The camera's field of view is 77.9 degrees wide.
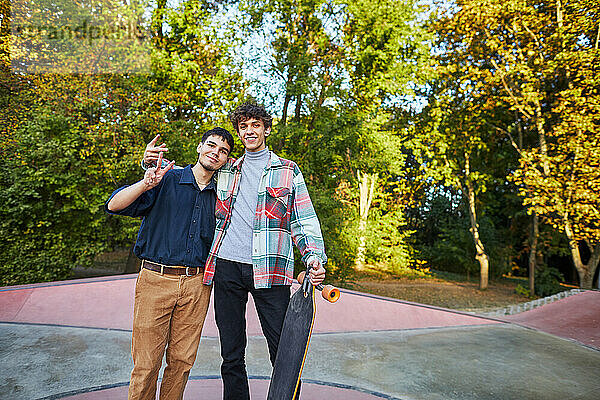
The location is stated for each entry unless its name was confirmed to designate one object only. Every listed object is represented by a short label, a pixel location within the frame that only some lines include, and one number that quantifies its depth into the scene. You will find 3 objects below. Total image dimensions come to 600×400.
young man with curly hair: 2.02
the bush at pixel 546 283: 10.98
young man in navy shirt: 1.86
